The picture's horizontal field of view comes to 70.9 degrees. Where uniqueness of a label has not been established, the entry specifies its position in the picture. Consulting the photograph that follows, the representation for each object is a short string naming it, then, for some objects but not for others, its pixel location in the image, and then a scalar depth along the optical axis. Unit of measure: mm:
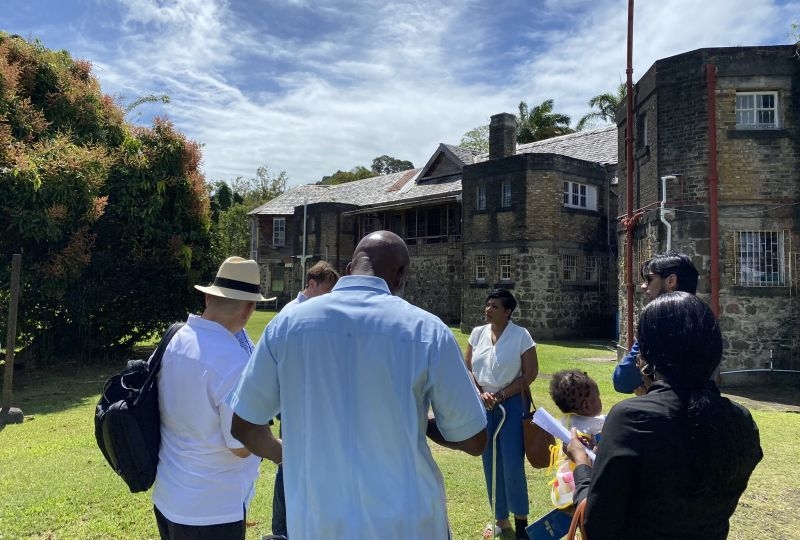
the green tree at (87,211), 10383
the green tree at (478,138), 48188
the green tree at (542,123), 36844
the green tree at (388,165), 67188
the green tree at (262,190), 52688
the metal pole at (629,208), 14133
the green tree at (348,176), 59938
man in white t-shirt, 2479
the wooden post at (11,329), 8030
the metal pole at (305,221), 33000
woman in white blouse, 4074
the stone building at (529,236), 21016
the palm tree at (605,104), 33594
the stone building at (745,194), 12031
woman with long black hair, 1751
